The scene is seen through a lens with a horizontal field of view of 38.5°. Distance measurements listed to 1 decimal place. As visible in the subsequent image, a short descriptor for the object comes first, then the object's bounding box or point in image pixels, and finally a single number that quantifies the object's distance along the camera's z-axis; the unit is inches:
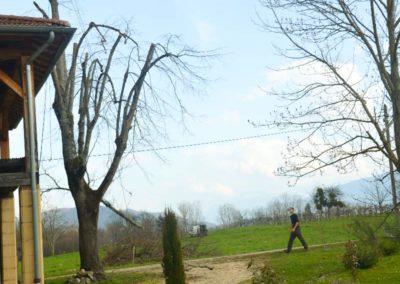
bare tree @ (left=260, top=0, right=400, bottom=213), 539.2
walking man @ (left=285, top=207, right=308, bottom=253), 880.3
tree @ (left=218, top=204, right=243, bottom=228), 3518.7
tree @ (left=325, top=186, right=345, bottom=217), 1779.0
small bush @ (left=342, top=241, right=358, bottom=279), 625.9
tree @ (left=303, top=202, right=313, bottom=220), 1973.8
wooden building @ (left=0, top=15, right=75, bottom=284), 386.0
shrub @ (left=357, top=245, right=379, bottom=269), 727.1
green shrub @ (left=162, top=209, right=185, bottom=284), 487.5
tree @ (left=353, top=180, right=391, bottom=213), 633.7
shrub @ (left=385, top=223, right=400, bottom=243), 837.5
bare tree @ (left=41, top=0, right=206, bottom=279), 753.0
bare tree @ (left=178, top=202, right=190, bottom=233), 2868.6
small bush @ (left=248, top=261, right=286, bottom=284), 492.1
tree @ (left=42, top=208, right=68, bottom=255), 1844.2
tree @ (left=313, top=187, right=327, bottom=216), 1779.8
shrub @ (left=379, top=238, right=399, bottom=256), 820.6
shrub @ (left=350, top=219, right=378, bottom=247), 751.1
